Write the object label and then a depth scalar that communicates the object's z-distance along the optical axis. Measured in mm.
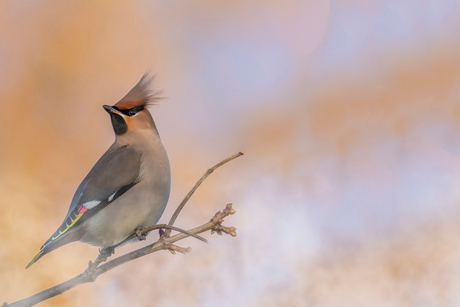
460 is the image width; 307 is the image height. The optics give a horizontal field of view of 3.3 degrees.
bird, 6976
